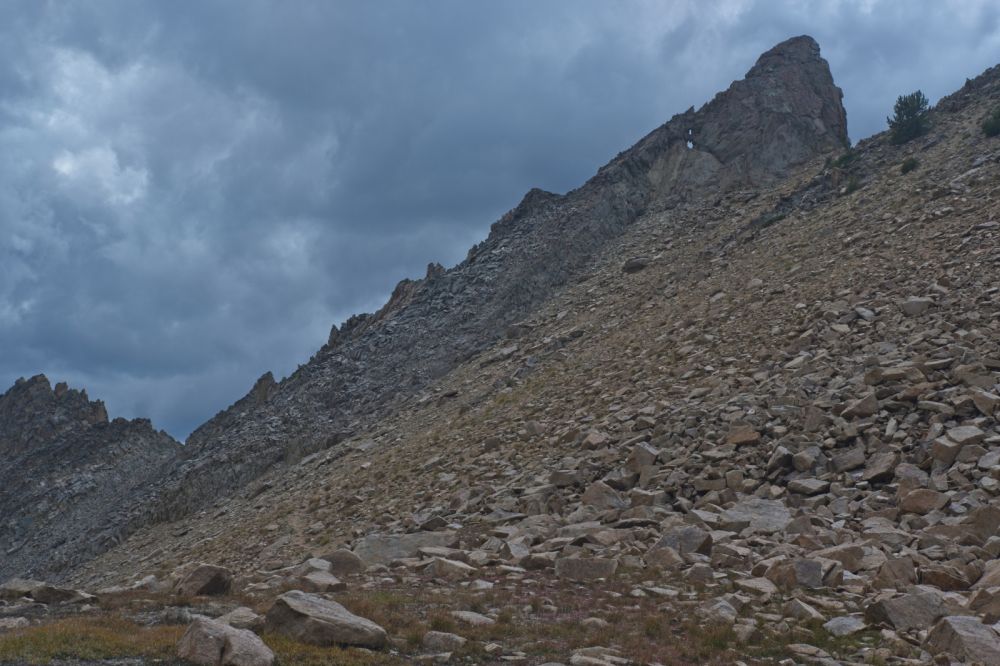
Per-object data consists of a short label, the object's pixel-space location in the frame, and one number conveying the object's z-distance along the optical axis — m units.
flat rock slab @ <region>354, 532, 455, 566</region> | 18.59
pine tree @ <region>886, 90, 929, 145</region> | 45.34
